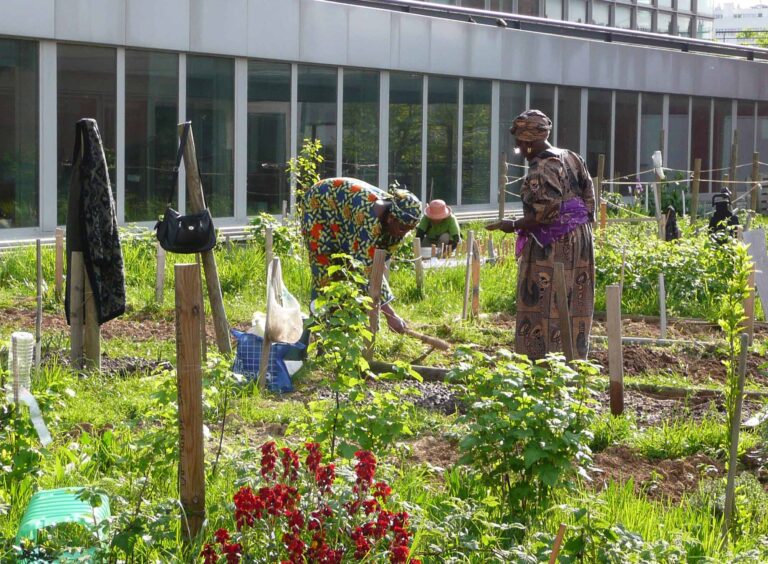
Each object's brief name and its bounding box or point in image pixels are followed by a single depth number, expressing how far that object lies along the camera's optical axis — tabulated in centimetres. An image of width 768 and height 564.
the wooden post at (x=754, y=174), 2317
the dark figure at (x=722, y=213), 1622
